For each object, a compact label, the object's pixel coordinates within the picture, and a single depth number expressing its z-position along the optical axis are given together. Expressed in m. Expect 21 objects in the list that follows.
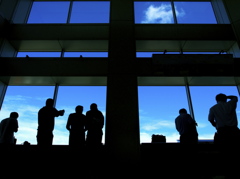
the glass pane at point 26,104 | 5.30
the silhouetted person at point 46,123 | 3.47
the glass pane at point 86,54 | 7.00
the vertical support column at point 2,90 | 5.93
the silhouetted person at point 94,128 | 3.49
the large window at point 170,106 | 5.44
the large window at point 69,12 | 7.26
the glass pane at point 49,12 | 7.19
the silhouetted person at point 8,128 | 3.82
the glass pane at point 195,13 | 7.15
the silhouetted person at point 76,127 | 3.38
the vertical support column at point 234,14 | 6.08
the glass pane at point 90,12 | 7.31
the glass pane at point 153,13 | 7.18
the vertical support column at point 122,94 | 4.37
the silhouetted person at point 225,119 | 2.68
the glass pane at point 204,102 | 5.45
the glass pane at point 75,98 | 5.40
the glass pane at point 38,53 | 7.04
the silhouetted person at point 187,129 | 3.80
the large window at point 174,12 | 7.17
